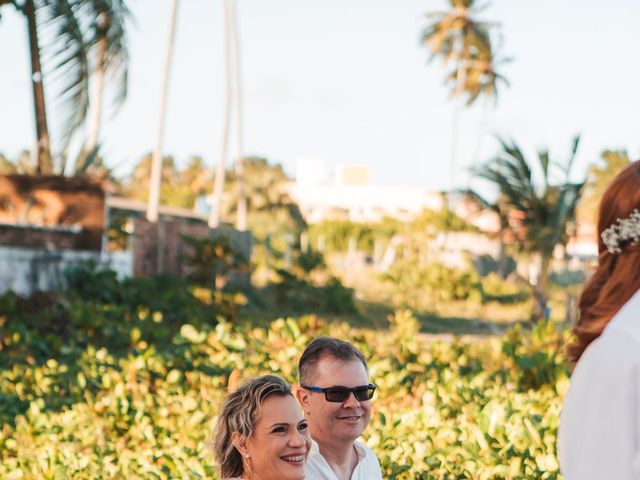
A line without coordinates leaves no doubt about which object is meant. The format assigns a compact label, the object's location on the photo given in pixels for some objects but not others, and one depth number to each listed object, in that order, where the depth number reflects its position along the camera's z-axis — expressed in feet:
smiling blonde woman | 10.10
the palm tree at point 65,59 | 48.16
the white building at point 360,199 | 279.69
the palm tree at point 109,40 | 49.65
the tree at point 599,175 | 159.00
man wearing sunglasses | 12.01
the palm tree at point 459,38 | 154.92
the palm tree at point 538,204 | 62.34
